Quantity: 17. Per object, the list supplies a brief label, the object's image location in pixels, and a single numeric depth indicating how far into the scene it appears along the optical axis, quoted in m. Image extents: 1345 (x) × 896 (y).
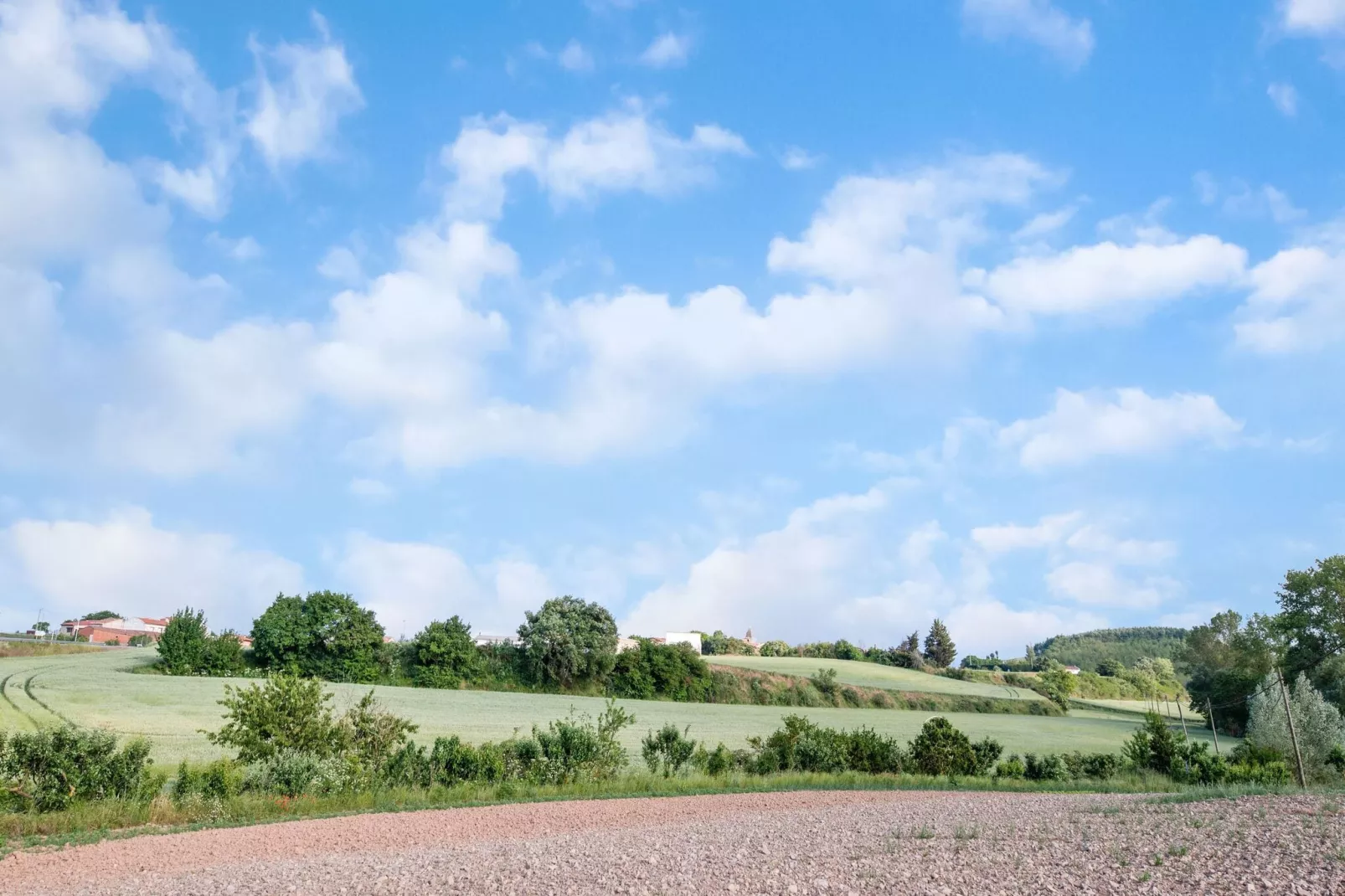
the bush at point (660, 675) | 67.31
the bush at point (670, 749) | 26.33
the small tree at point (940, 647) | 128.88
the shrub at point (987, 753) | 30.50
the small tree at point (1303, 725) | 40.00
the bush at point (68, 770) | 17.52
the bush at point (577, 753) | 23.56
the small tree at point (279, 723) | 21.67
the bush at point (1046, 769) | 29.55
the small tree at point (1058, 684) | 85.69
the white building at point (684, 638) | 121.29
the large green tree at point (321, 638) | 59.50
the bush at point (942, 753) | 29.67
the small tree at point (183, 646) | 57.03
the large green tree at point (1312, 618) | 63.97
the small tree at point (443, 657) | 61.81
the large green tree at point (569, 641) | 64.50
